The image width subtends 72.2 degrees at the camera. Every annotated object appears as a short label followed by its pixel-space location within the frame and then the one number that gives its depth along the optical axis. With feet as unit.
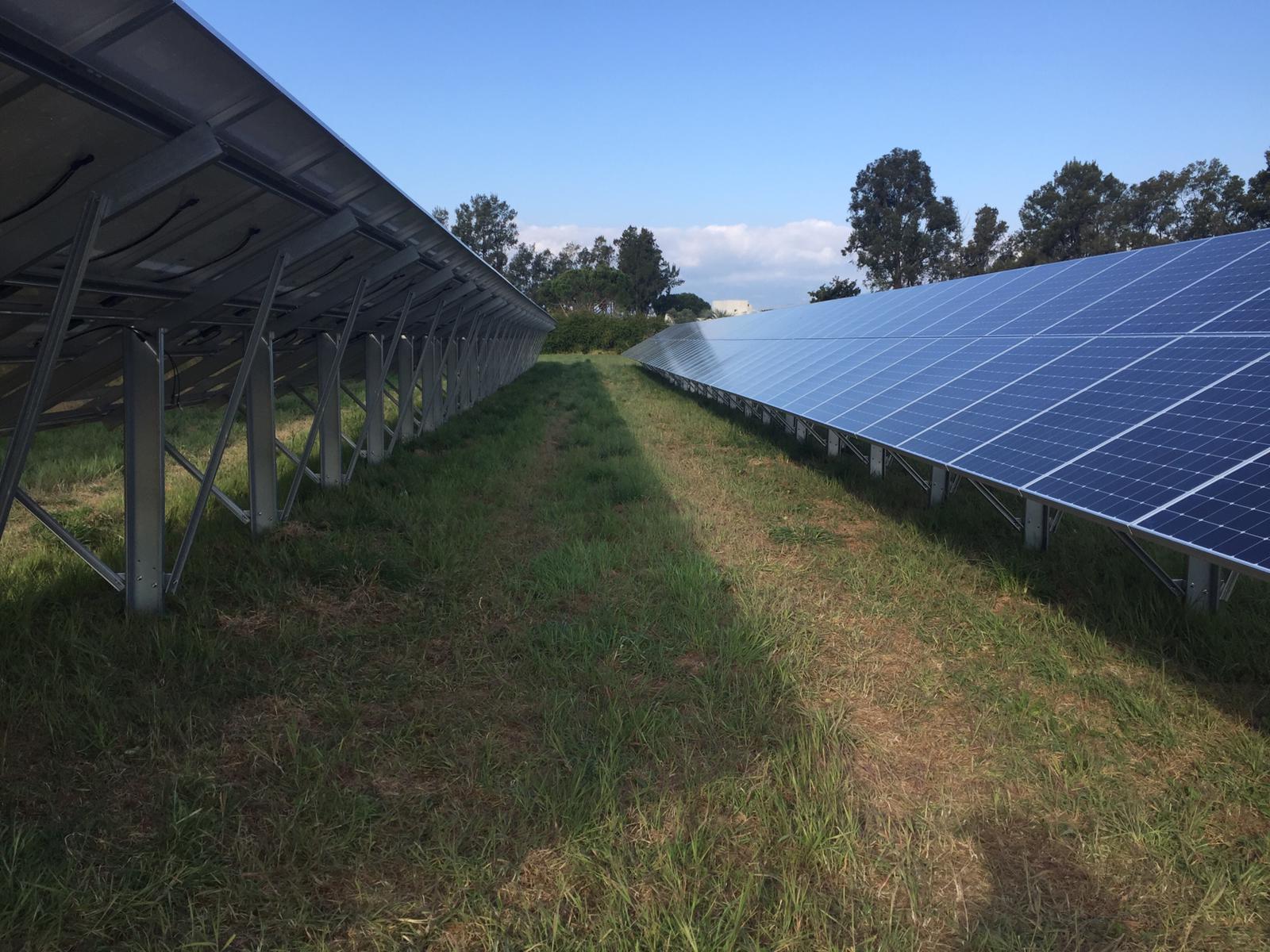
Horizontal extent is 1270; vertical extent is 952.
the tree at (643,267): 312.50
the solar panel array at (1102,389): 13.60
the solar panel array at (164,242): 9.78
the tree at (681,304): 327.47
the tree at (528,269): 311.27
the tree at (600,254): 340.18
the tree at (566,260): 360.07
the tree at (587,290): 301.63
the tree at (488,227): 301.63
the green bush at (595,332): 218.59
